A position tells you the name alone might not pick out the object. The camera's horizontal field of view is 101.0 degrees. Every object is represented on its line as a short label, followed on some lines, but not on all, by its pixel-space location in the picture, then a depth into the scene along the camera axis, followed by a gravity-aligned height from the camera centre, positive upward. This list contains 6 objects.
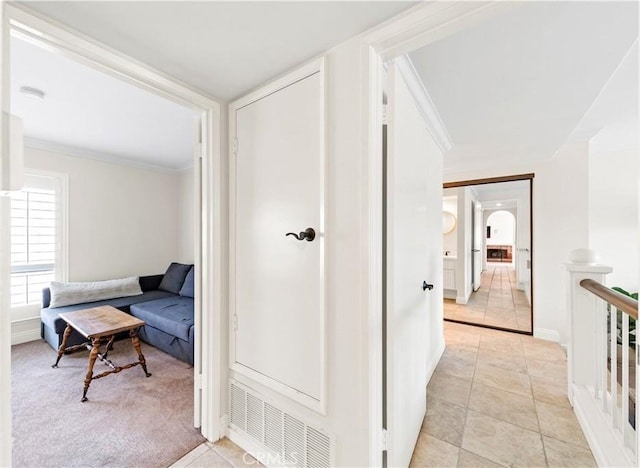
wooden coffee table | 2.06 -0.78
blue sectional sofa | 2.59 -0.88
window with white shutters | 3.03 -0.05
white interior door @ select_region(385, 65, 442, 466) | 1.17 -0.17
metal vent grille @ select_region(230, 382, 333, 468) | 1.26 -1.04
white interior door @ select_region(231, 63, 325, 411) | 1.26 -0.04
